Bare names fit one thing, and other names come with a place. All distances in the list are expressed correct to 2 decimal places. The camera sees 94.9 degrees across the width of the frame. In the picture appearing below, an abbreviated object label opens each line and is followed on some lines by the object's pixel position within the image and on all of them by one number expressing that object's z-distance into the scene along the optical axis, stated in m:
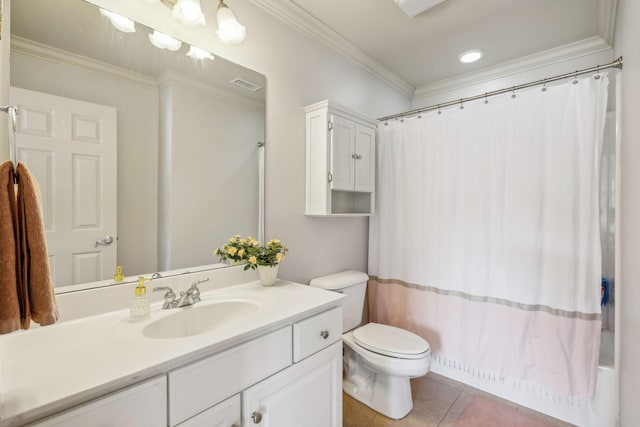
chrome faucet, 1.21
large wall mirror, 1.01
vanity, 0.67
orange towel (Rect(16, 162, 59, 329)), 0.58
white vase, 1.51
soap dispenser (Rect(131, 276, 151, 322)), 1.05
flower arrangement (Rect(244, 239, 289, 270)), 1.46
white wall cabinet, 1.82
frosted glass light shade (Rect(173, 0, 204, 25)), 1.27
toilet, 1.63
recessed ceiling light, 2.25
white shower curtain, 1.55
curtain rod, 1.43
